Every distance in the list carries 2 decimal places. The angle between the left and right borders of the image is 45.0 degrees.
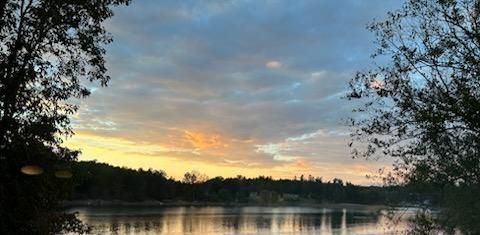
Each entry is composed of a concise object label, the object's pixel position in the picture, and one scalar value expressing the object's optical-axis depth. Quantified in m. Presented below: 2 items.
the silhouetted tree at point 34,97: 10.74
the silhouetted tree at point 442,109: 11.93
